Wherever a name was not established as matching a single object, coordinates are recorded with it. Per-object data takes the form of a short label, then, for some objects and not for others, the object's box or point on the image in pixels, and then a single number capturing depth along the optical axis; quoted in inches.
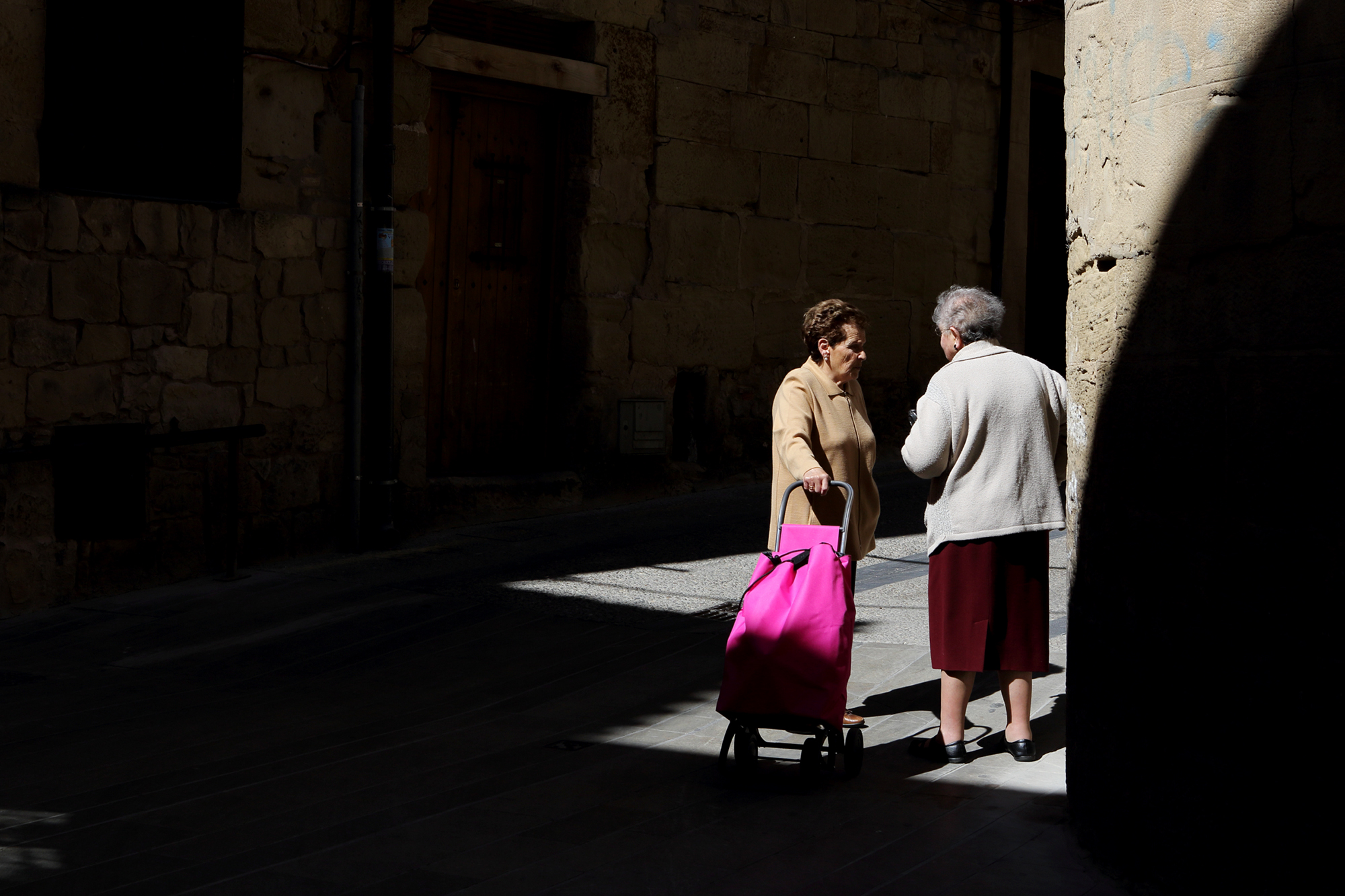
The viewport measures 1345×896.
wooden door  340.5
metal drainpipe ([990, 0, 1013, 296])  449.7
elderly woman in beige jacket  180.9
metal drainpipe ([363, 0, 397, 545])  309.4
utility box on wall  363.9
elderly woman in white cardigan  162.7
